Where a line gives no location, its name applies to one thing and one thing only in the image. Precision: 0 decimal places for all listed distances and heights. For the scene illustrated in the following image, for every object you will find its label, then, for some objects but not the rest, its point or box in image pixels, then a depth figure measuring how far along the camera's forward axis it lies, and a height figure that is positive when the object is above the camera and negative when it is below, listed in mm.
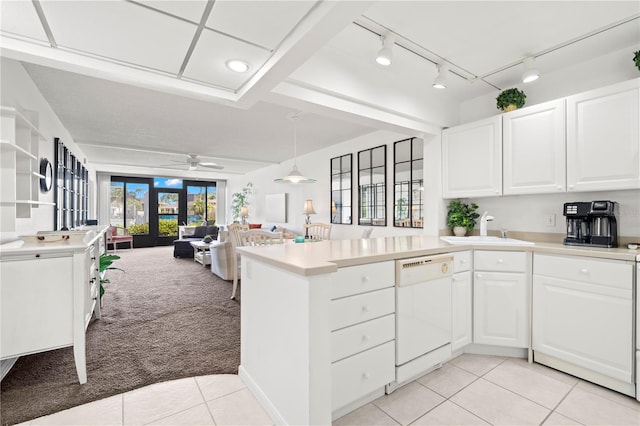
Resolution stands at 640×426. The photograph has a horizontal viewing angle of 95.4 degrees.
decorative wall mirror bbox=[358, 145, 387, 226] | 4754 +460
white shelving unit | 2033 +380
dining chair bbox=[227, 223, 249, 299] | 3831 -390
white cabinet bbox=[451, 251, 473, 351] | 2276 -707
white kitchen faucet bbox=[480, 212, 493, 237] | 2802 -114
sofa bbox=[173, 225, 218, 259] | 7266 -693
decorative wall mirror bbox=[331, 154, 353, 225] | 5430 +466
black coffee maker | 2195 -78
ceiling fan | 6548 +1163
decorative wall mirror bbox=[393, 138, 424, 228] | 4164 +444
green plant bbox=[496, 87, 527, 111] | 2773 +1108
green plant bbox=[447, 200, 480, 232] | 3246 -19
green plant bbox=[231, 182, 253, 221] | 9469 +438
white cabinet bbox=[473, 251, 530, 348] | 2303 -690
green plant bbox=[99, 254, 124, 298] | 3270 -553
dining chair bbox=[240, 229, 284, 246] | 3480 -298
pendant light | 4660 +565
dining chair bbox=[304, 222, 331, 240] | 4895 -355
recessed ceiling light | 2055 +1072
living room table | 6085 -880
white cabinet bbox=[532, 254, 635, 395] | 1868 -723
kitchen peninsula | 1425 -631
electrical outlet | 2686 -61
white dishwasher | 1890 -700
